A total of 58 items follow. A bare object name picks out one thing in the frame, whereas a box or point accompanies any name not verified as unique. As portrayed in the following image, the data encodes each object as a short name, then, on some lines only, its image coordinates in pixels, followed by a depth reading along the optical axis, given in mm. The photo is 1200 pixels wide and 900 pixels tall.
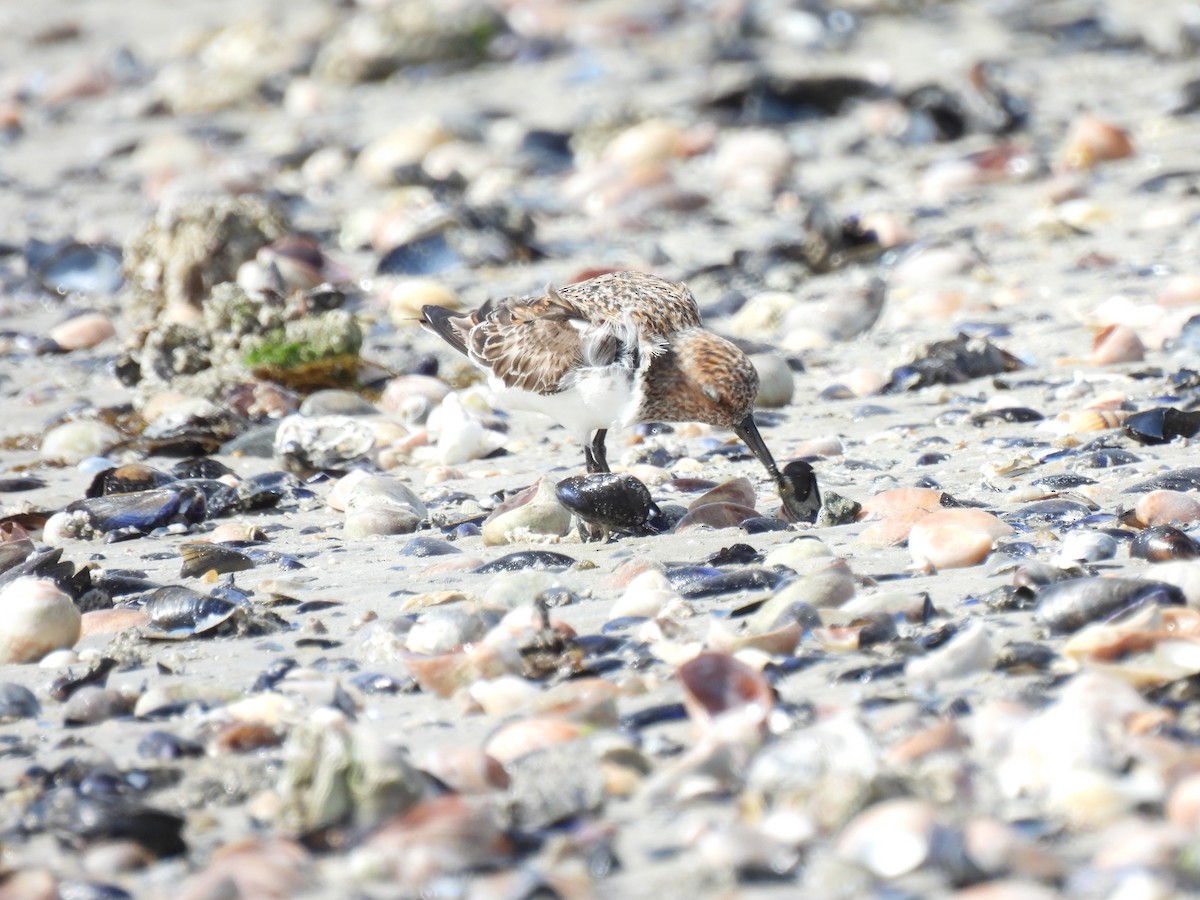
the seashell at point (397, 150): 18359
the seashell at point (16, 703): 6348
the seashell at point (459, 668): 6348
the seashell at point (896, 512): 7793
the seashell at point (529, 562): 7816
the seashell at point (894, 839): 4652
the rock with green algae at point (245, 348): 11875
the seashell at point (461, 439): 10242
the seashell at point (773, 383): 10922
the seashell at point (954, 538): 7285
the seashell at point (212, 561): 8125
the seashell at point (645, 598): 6977
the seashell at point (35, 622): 6937
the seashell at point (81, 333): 13453
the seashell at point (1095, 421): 9453
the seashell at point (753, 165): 17078
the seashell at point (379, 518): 8719
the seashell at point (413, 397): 11258
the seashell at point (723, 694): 5652
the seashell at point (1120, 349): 10945
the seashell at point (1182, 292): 11836
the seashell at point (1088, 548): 7070
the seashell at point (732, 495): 8656
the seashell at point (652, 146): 18187
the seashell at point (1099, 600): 6223
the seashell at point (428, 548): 8203
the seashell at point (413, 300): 13434
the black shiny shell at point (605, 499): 8016
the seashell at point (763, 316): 12906
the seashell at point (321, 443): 10148
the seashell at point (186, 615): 7121
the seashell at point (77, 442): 10695
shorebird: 8836
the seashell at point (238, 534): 8797
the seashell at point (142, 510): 8906
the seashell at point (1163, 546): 6859
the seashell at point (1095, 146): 16406
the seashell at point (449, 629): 6730
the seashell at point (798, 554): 7441
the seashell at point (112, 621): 7293
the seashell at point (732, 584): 7172
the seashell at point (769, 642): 6293
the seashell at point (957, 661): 5969
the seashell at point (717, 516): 8352
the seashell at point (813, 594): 6633
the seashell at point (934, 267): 13656
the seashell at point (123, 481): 9477
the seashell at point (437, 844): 4879
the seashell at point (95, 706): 6281
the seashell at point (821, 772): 4945
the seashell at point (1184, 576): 6232
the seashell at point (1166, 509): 7465
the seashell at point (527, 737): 5625
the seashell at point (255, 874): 4785
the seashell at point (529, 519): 8336
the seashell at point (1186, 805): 4648
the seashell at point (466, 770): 5449
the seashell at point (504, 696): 6137
